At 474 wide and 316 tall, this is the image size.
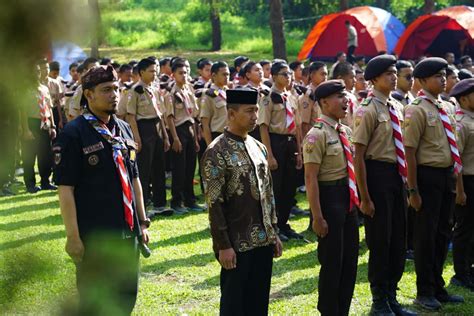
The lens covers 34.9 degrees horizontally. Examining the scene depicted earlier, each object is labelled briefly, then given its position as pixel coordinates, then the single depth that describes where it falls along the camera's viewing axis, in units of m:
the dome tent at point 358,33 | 22.56
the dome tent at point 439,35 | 21.66
